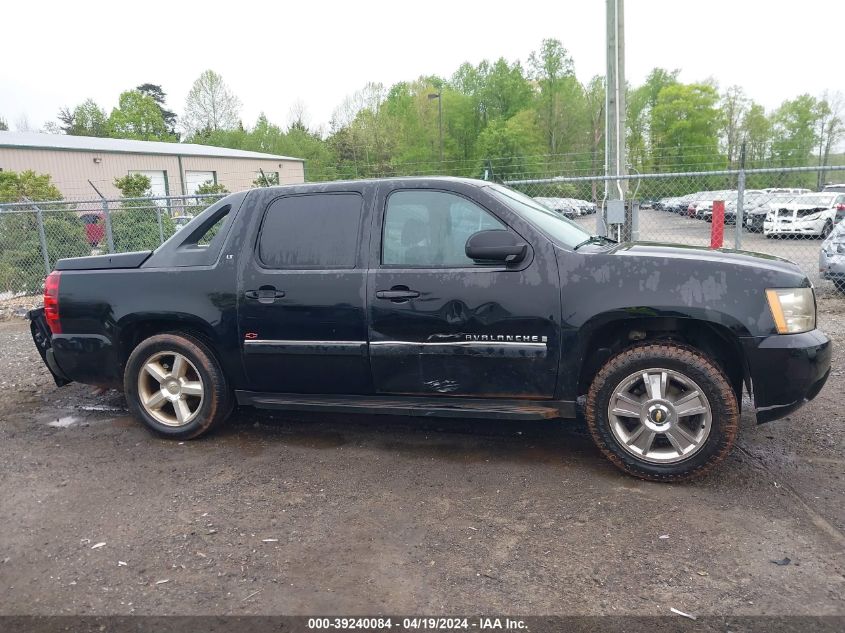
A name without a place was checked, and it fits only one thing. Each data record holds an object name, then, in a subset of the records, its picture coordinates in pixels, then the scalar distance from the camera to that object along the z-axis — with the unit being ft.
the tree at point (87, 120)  246.06
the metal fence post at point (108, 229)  38.69
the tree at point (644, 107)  161.27
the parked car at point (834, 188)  72.96
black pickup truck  12.03
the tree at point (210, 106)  228.63
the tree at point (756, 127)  158.74
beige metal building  92.89
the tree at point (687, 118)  163.84
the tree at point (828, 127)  150.93
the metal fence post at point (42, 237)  39.47
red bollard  26.45
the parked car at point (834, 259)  31.37
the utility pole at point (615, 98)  33.60
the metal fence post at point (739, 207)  26.19
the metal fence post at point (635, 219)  29.74
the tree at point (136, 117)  235.81
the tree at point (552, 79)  162.61
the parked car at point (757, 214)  56.04
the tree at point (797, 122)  157.30
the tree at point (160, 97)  278.87
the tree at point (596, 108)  139.33
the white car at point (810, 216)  49.59
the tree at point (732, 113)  172.04
